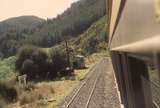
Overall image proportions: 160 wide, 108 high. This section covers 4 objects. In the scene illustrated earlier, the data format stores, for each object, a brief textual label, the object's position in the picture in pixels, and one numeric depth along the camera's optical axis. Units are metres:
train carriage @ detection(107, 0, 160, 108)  1.08
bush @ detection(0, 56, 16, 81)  55.45
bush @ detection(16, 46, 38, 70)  46.22
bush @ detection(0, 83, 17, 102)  29.61
